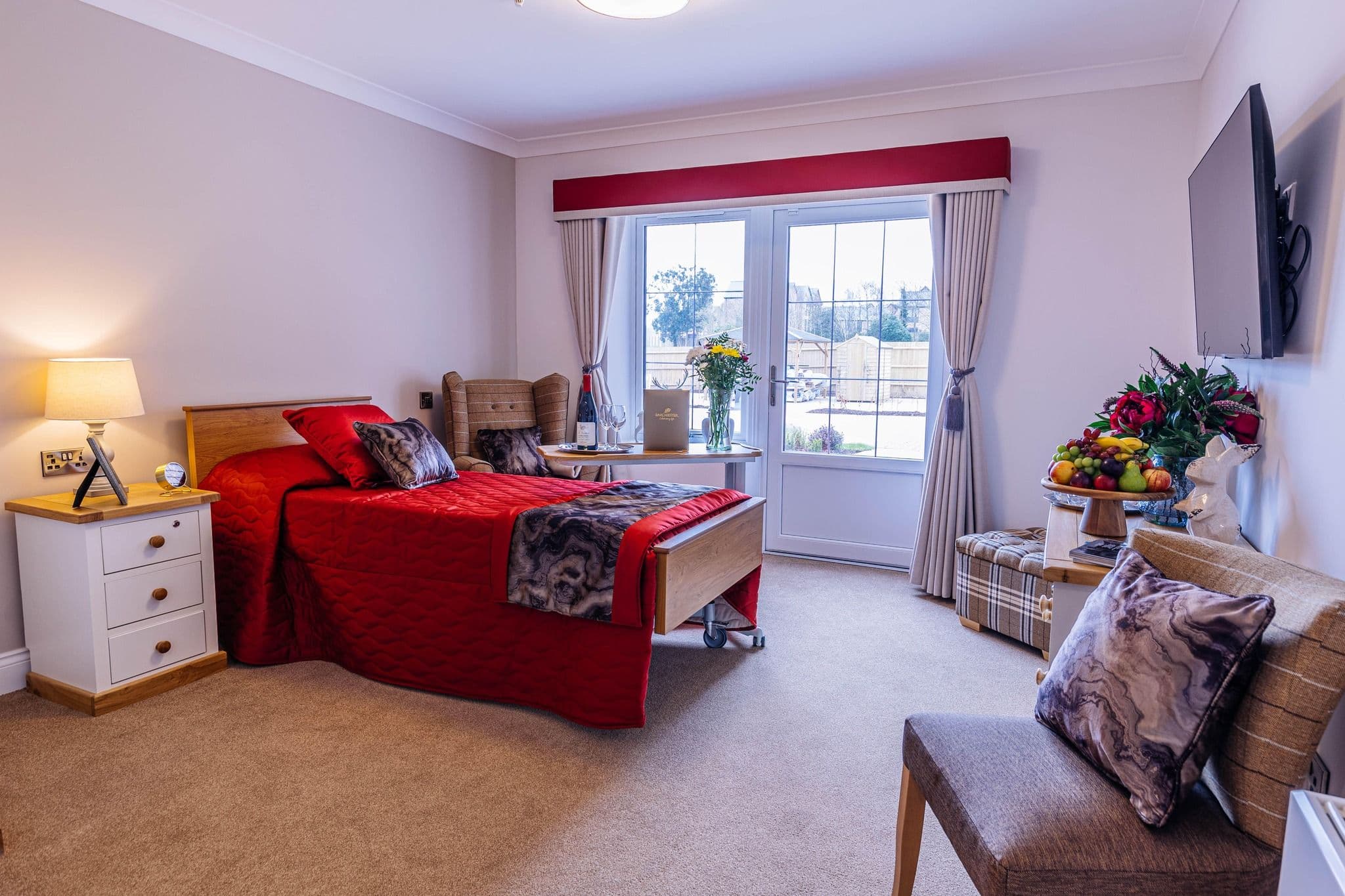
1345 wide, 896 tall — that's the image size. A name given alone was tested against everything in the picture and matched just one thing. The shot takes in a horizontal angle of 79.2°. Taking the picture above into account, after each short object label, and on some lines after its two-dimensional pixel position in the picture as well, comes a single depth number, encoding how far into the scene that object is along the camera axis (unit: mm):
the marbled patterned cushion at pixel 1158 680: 1319
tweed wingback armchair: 4523
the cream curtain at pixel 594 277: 5000
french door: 4484
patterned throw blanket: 2648
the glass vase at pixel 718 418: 3742
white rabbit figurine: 1975
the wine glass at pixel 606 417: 3605
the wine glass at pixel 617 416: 3611
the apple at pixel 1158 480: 1988
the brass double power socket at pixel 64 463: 2965
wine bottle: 3807
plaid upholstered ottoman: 3420
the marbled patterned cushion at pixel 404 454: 3348
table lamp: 2770
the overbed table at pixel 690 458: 3436
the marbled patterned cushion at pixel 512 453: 4516
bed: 2672
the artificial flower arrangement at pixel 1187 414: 2334
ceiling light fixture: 2865
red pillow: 3354
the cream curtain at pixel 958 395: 4062
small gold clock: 3016
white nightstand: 2742
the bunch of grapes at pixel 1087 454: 2064
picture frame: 2771
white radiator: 919
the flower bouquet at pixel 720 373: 3695
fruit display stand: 2105
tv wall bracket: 2018
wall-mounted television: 1978
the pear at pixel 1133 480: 1997
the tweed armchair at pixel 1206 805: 1258
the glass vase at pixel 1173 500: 2328
